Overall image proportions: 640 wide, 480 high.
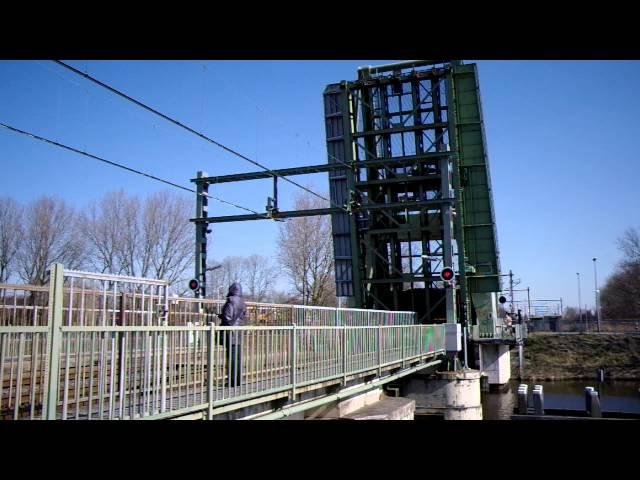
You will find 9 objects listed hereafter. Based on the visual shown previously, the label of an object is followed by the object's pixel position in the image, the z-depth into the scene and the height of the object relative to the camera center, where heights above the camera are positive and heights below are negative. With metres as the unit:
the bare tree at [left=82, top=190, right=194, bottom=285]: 31.86 +4.27
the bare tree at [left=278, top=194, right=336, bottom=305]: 36.69 +3.81
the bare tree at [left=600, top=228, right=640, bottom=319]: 47.88 +1.54
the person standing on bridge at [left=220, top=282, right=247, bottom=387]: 6.30 -0.04
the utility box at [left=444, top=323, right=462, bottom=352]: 17.97 -0.71
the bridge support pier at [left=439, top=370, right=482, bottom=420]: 17.66 -2.44
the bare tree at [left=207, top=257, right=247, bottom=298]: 42.54 +3.39
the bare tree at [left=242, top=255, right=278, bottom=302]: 44.06 +1.81
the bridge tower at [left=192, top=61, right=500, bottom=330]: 20.06 +4.37
